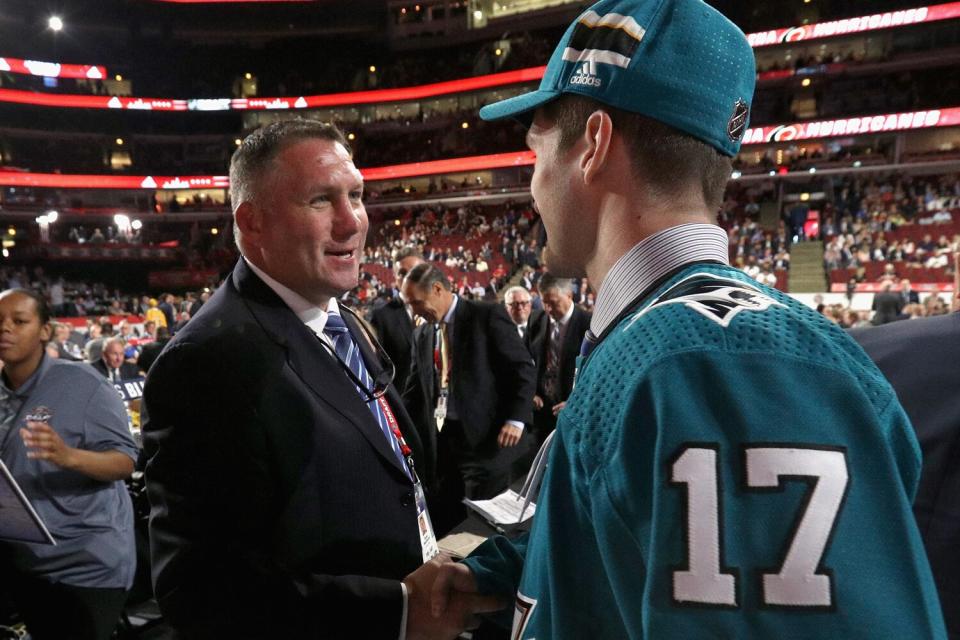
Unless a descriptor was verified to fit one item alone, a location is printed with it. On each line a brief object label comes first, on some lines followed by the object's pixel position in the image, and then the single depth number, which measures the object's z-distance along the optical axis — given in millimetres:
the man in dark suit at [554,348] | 5453
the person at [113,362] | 6625
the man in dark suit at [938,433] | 1102
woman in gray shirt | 2346
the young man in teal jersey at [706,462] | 602
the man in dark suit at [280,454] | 1331
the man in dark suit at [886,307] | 9878
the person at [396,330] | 5211
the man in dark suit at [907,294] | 12640
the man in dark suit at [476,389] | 4641
